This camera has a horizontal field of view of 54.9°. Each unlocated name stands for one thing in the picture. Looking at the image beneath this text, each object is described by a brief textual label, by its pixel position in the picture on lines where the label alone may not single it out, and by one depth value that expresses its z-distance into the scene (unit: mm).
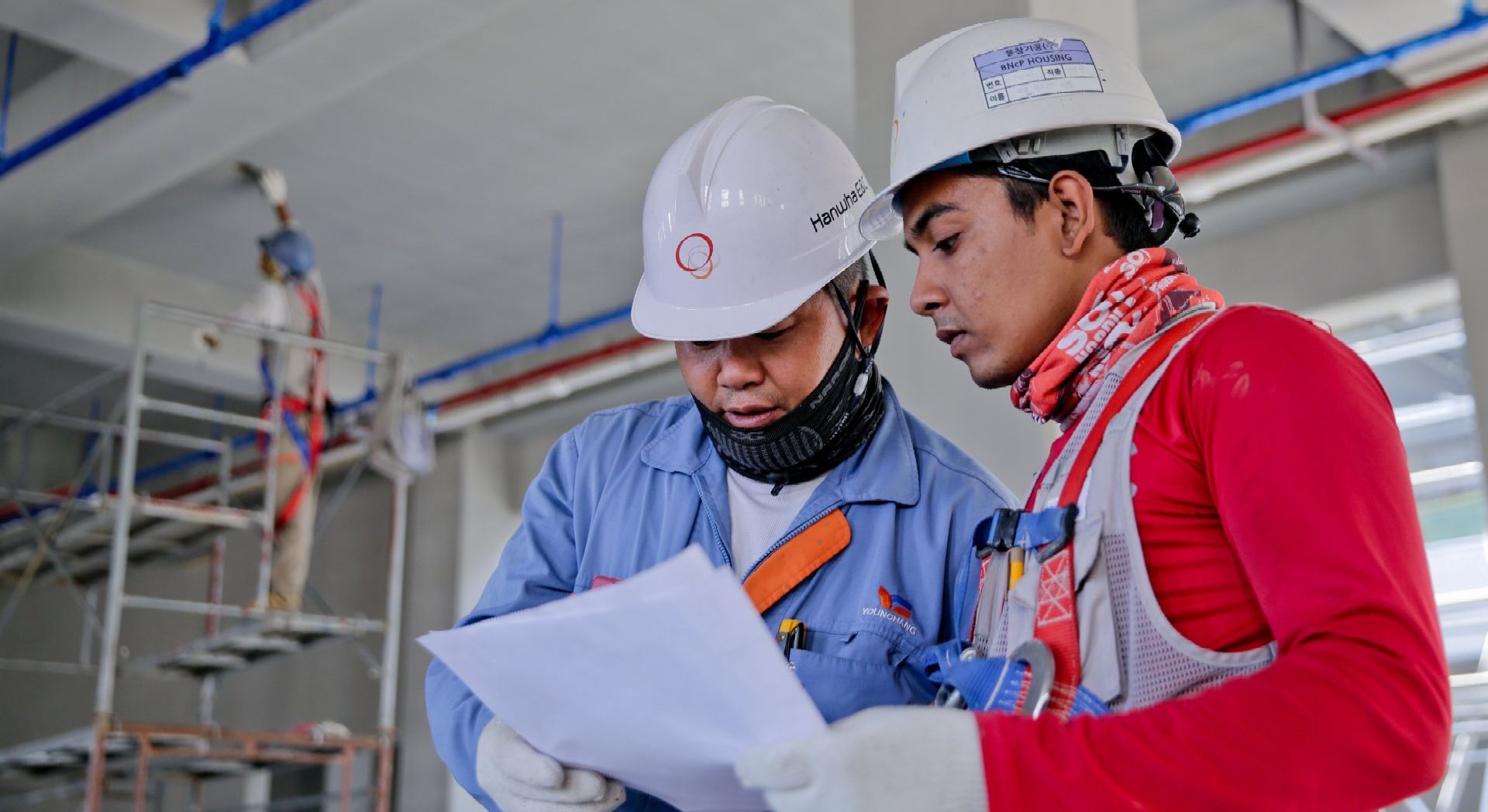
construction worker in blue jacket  2133
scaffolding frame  6879
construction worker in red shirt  1185
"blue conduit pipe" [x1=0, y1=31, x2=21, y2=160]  7531
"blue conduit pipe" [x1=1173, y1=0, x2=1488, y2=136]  6074
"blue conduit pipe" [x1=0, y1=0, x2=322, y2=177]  6121
